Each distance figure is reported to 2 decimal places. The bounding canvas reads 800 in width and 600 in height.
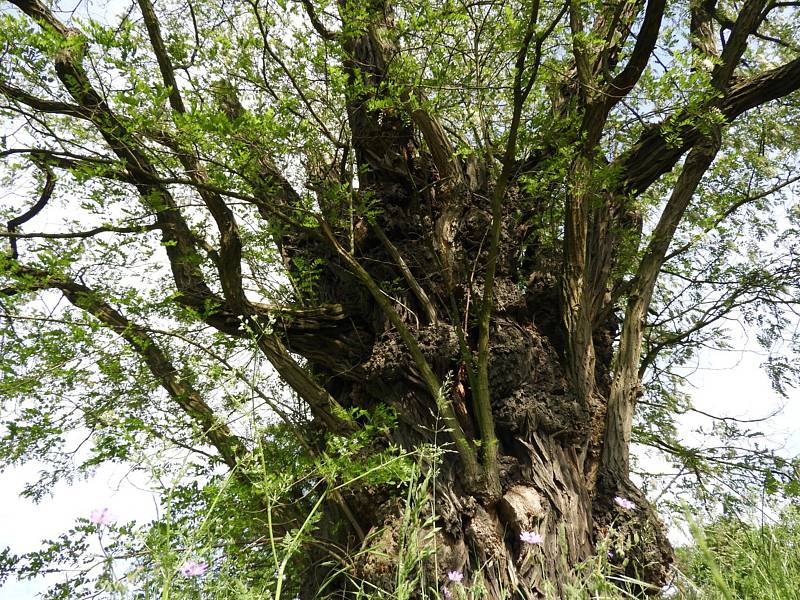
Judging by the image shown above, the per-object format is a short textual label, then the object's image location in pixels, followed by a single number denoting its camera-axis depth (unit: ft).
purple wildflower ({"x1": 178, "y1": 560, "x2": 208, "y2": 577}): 6.06
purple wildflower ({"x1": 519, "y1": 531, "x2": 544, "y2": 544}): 7.70
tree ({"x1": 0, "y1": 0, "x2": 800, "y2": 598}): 14.43
